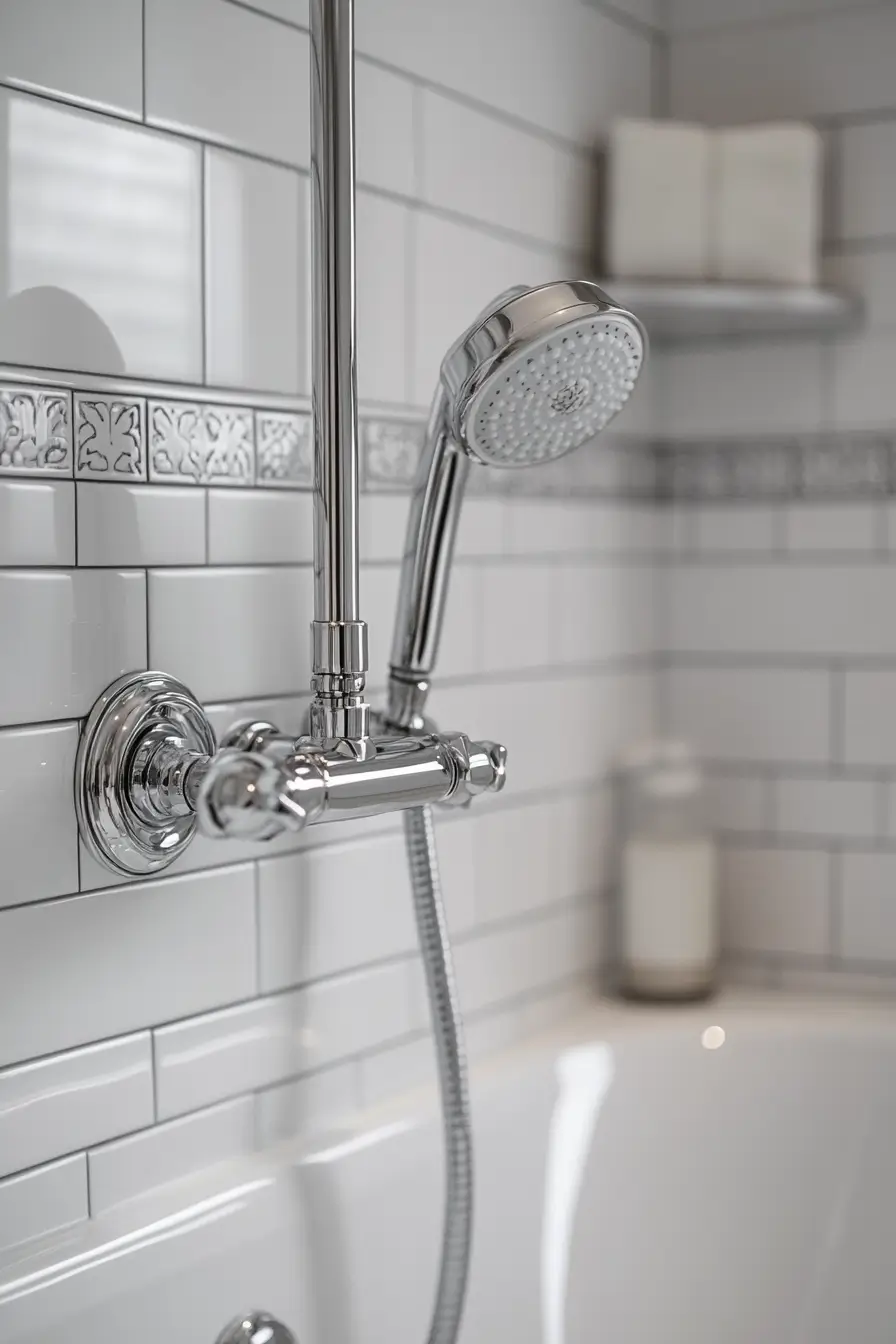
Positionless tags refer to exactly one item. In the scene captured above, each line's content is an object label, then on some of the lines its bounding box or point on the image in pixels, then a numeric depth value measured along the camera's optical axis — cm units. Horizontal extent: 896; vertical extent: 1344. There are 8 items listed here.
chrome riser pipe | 87
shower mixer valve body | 85
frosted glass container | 147
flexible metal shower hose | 102
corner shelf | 139
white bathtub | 105
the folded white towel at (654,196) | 141
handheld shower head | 86
